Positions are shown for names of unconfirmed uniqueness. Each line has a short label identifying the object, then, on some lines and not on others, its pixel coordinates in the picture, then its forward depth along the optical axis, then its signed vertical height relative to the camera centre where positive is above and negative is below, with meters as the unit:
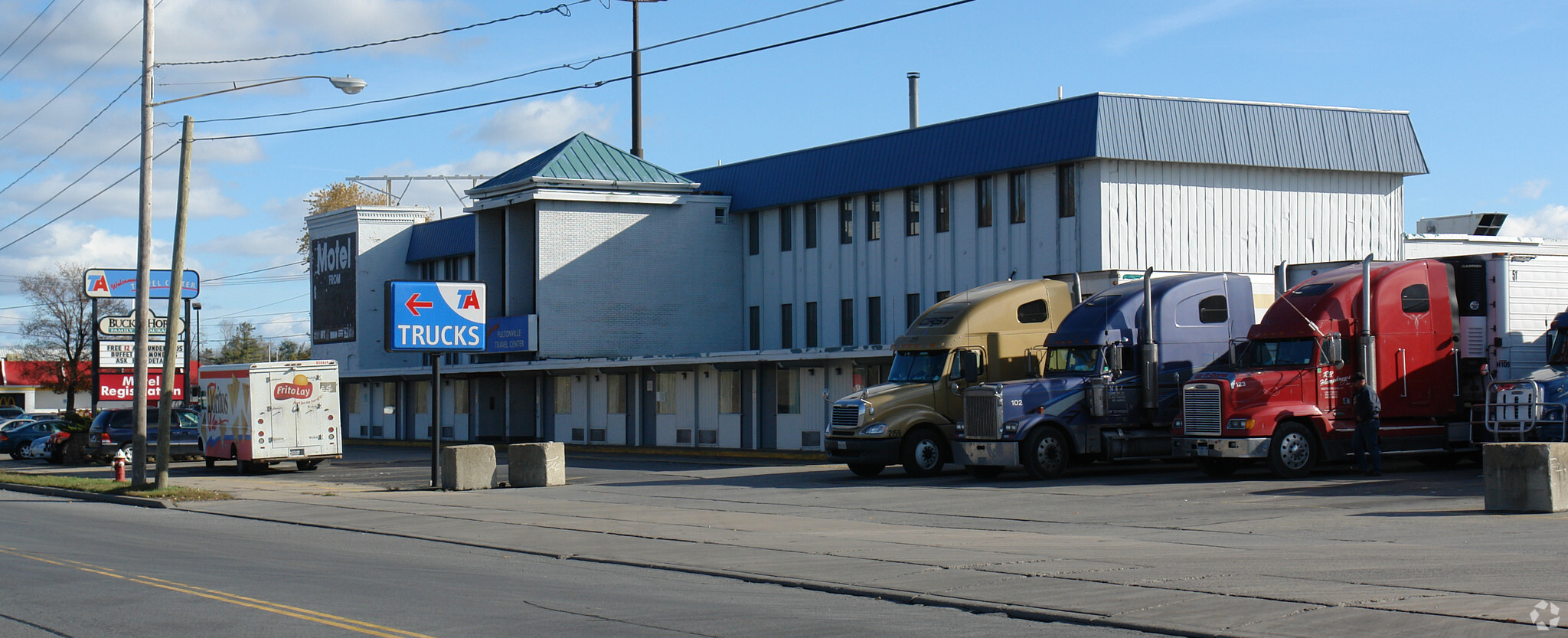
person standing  21.09 -0.77
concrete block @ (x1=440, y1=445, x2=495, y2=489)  25.91 -1.59
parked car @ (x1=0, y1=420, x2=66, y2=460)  47.67 -1.65
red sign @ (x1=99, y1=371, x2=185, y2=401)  48.25 -0.06
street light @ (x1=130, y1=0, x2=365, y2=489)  26.16 +2.12
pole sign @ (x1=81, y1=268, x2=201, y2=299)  42.72 +3.14
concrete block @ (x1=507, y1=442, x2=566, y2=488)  26.42 -1.61
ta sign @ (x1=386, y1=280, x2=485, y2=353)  26.61 +1.24
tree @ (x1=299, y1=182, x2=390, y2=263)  87.69 +11.55
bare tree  90.44 +4.01
